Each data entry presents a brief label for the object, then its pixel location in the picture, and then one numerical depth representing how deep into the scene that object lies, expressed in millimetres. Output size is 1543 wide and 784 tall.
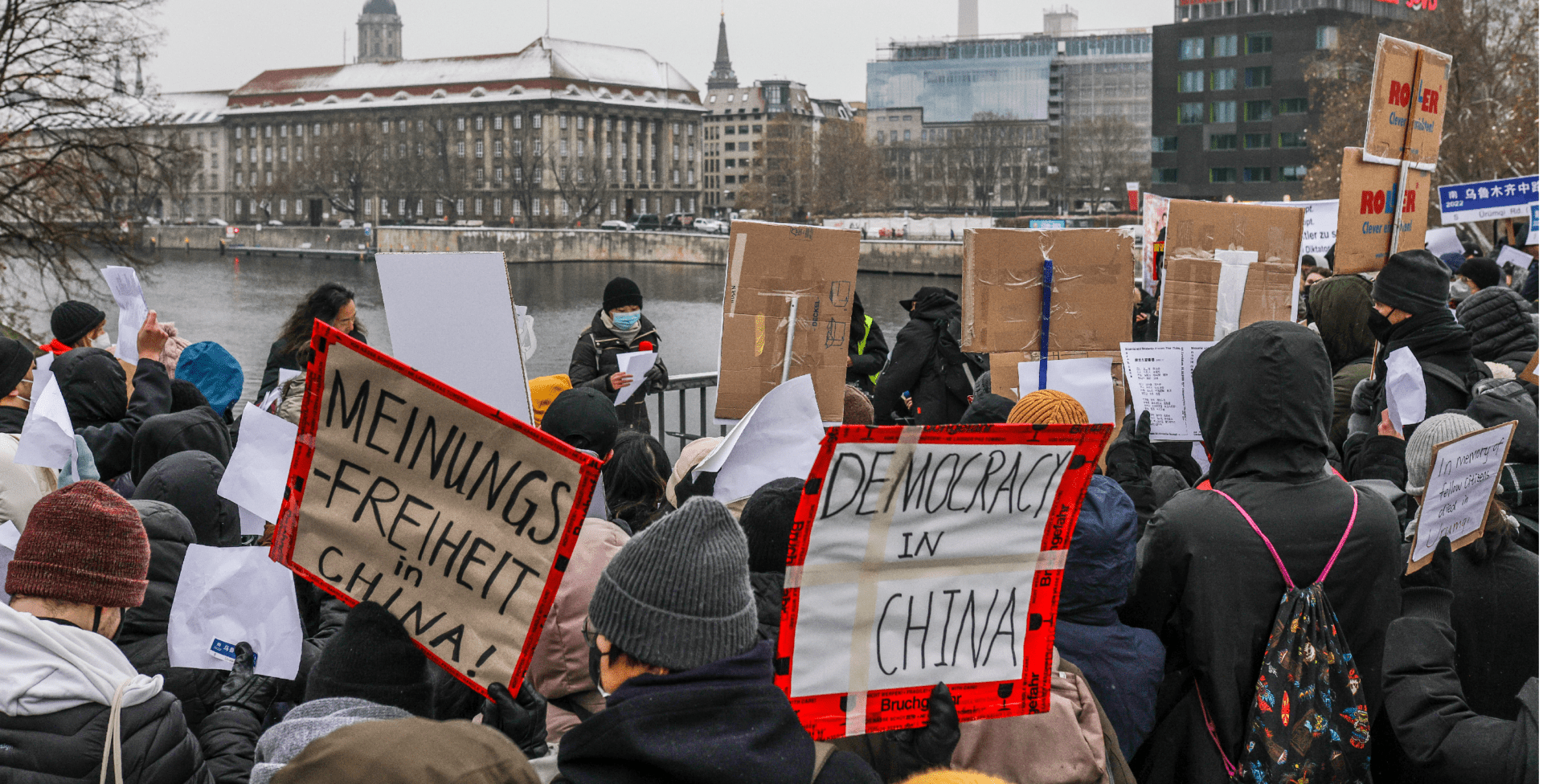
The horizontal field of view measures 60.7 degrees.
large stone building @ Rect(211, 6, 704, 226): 100938
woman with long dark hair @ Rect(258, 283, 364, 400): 5105
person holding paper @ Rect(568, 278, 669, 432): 5898
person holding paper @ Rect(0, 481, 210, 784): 1962
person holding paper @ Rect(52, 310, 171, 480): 4230
